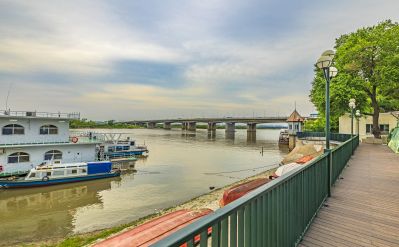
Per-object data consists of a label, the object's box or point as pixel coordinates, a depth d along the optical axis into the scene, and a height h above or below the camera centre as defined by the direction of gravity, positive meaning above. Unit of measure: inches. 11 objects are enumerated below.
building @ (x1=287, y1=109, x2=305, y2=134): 2455.7 +40.7
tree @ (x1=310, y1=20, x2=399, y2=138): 1104.2 +253.3
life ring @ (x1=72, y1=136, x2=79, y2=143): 1238.1 -79.3
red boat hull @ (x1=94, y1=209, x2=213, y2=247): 323.9 -147.6
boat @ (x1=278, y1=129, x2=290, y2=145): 2847.9 -157.5
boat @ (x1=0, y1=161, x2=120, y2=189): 956.0 -210.2
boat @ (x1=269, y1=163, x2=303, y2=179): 686.5 -119.2
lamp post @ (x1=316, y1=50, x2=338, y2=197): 305.9 +63.5
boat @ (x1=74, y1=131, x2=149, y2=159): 1600.3 -184.9
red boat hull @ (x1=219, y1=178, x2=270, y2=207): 531.7 -144.2
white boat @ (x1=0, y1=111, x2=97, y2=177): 1043.9 -86.6
